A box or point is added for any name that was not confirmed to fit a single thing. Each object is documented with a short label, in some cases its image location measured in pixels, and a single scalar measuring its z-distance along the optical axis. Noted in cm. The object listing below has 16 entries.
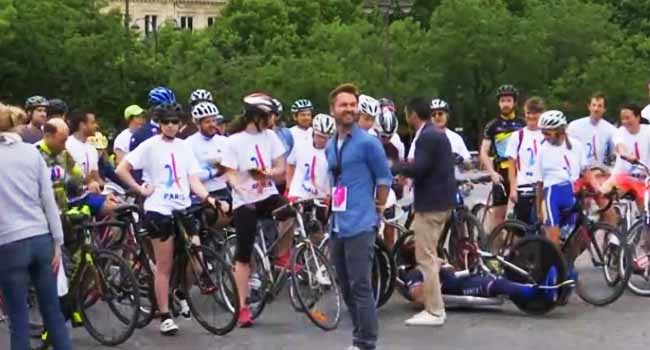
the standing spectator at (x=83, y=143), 1198
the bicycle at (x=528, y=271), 1073
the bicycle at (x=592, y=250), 1146
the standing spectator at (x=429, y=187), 1023
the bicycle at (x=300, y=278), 1023
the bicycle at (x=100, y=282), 968
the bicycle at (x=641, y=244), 1165
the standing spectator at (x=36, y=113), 1210
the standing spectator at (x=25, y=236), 769
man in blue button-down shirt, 880
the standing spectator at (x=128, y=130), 1330
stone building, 10250
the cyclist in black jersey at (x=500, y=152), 1349
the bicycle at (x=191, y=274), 1006
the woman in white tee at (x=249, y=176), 1041
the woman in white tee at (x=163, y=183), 998
